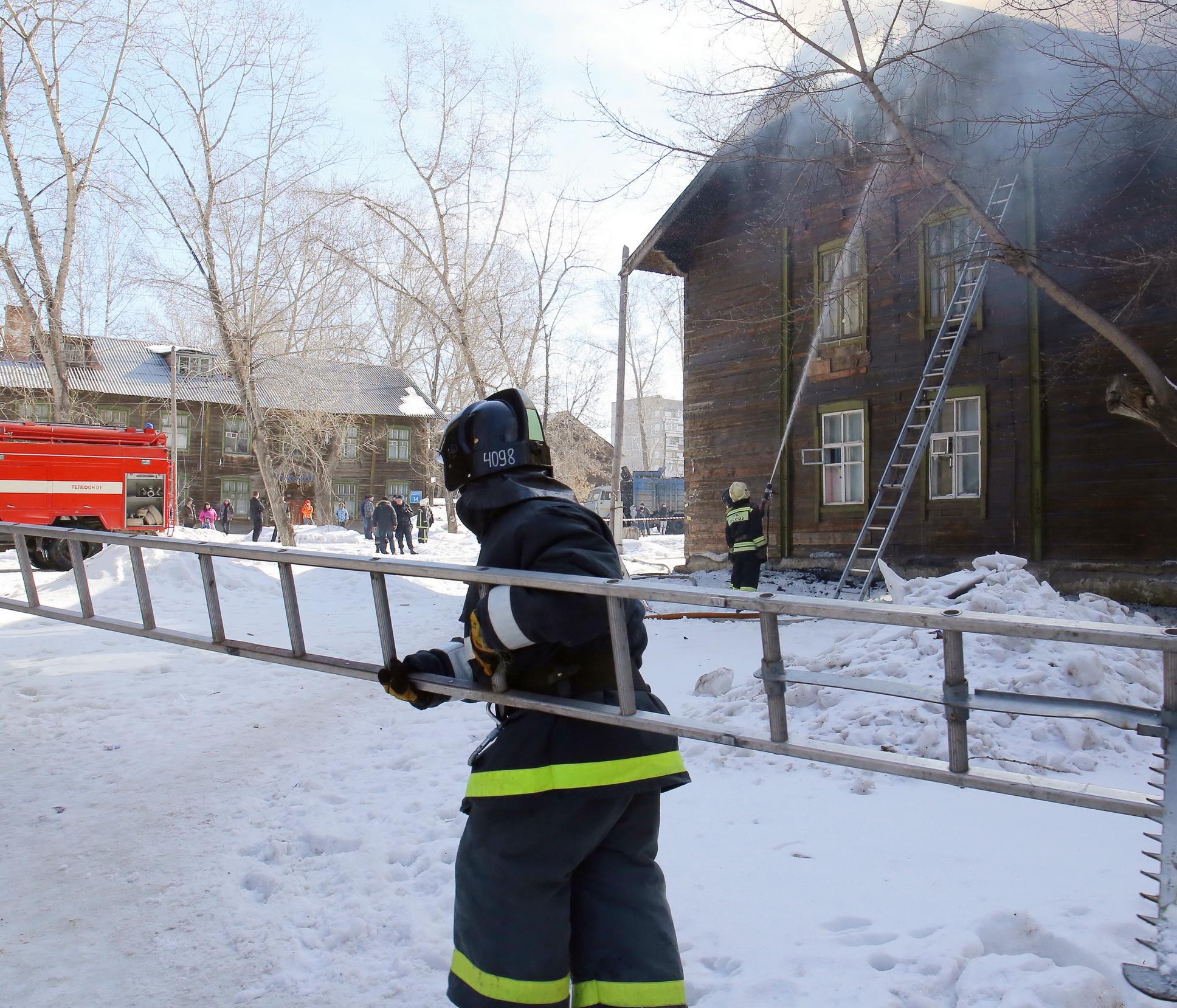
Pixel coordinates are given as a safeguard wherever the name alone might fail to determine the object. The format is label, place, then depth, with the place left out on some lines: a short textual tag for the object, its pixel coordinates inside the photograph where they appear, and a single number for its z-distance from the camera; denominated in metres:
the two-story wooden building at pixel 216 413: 35.38
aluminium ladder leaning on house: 10.98
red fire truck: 15.21
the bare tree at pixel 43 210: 18.00
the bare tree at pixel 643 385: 48.09
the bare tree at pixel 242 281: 19.84
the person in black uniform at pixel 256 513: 26.47
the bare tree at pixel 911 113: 8.55
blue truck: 47.00
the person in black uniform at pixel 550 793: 2.08
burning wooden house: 10.96
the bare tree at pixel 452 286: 23.84
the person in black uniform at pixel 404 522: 23.58
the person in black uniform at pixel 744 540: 11.30
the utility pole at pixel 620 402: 15.82
